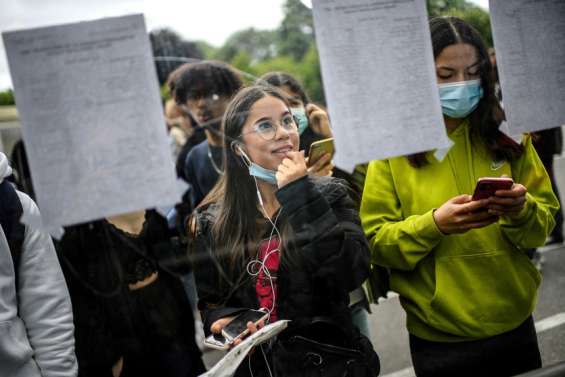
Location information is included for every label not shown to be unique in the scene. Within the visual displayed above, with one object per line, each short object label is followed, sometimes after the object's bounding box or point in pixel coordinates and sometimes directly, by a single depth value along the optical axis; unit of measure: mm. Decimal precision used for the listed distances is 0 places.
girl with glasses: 1801
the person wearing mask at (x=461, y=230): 2016
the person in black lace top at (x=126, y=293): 1693
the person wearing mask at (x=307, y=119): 1865
